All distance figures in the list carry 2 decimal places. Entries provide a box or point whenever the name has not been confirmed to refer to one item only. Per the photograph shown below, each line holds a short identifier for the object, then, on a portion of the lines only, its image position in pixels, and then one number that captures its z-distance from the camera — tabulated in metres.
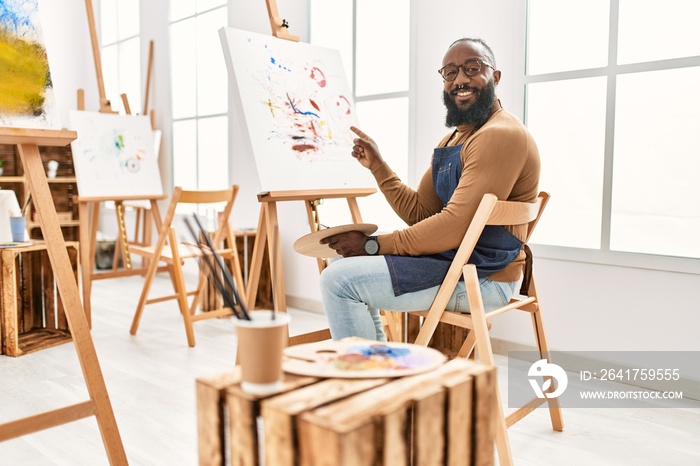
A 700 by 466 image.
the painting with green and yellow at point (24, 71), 1.70
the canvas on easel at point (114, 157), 3.89
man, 1.82
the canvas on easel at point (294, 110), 2.28
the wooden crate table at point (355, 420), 0.93
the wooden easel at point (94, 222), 3.61
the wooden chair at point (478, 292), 1.72
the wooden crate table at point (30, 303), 3.00
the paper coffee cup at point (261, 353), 1.03
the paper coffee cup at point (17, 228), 3.25
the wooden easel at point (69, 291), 1.63
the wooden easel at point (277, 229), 2.08
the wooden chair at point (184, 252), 3.27
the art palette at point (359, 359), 1.13
